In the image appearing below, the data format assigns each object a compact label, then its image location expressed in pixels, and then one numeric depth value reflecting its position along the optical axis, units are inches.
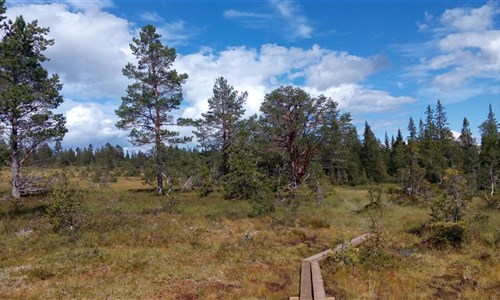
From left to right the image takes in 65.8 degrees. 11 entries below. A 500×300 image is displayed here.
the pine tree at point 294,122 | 1400.1
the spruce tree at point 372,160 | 2867.1
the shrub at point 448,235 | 625.0
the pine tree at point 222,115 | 1636.3
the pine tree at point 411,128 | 4510.3
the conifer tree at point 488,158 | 2078.0
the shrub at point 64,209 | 721.0
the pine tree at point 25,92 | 992.2
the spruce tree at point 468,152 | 2662.2
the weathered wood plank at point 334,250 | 534.2
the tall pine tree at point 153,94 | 1363.2
